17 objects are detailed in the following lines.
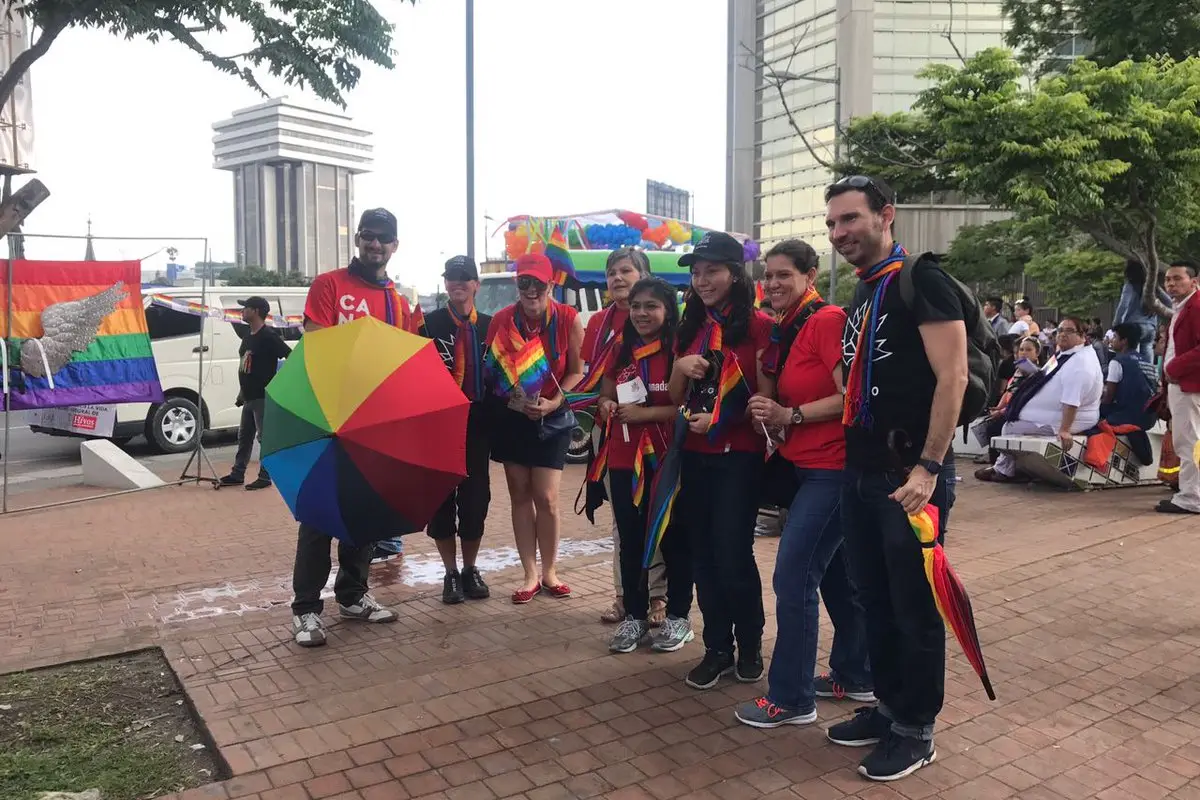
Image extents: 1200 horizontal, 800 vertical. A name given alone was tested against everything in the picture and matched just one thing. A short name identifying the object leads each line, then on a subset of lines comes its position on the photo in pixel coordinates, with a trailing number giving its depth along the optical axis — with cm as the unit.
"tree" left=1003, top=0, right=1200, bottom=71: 1310
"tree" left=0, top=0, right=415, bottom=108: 391
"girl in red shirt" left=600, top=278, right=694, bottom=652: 425
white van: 1148
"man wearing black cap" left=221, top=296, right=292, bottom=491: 895
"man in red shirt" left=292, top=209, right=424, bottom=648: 457
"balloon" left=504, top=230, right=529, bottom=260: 1380
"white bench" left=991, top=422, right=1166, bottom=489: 845
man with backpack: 296
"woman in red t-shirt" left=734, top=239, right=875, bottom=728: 348
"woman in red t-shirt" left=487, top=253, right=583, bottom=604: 497
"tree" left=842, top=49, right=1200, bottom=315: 1019
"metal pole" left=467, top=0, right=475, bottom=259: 1170
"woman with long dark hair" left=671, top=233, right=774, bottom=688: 381
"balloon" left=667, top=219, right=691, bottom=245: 1503
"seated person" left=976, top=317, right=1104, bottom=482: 840
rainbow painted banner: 763
